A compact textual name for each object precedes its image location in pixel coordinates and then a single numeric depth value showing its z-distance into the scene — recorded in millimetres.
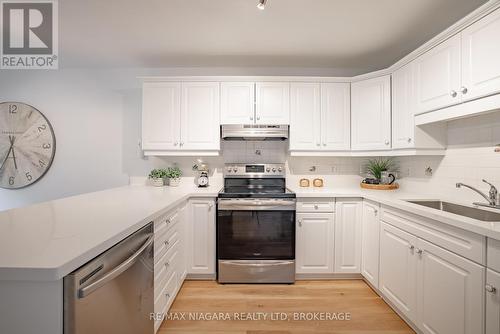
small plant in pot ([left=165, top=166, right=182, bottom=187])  2842
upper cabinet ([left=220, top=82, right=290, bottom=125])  2697
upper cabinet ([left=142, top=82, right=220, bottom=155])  2703
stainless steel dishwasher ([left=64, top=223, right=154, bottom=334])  832
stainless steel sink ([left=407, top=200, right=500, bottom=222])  1614
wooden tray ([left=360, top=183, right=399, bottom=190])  2664
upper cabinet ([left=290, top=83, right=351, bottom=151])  2723
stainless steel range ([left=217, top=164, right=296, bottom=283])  2369
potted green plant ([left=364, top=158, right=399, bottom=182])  2805
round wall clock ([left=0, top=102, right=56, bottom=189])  2994
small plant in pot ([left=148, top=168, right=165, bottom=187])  2857
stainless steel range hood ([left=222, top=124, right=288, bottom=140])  2670
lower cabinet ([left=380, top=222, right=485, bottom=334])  1250
